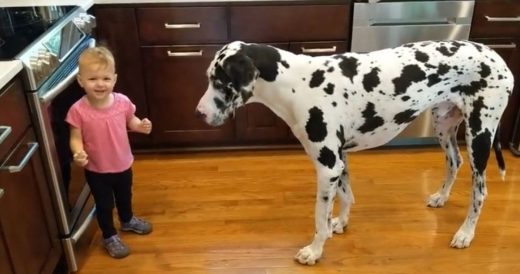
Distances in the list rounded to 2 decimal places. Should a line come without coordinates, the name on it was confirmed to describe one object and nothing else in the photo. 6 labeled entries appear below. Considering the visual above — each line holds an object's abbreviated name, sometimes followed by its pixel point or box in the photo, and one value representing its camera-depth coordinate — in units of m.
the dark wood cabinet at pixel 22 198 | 1.64
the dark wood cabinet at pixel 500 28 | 2.72
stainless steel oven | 1.82
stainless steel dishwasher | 2.69
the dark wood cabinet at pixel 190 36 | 2.67
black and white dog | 1.86
